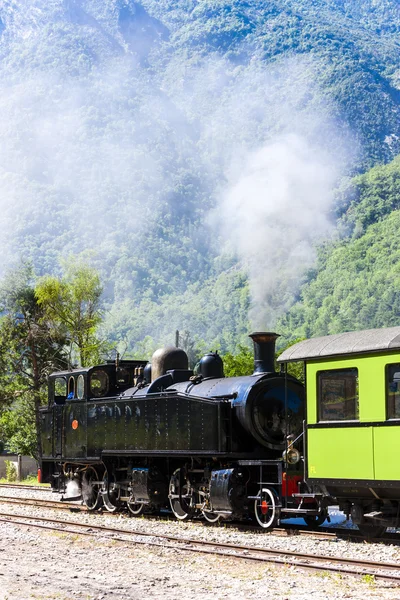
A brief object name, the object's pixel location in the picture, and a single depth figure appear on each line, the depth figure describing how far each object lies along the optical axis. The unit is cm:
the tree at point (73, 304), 4266
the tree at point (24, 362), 4278
